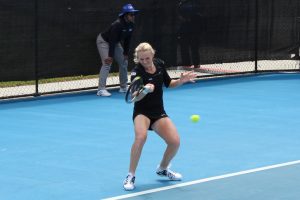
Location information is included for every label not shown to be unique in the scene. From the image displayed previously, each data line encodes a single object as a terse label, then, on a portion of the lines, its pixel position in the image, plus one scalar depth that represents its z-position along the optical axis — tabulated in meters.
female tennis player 8.23
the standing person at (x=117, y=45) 15.52
